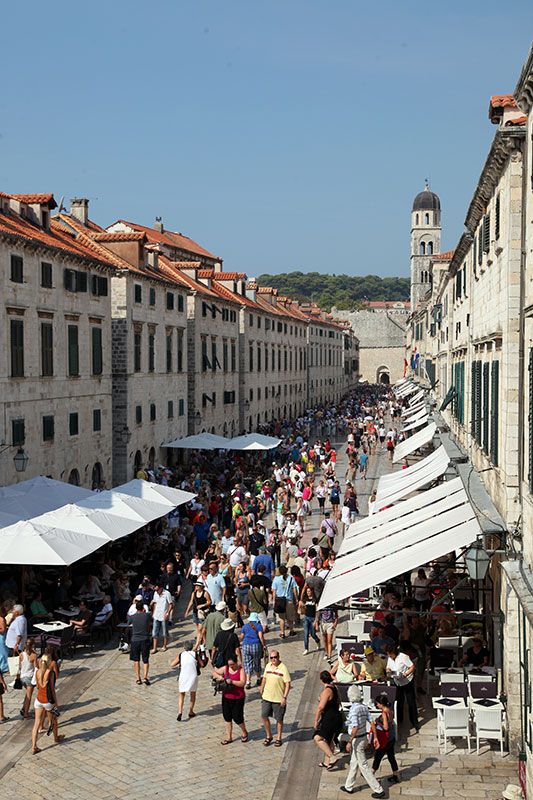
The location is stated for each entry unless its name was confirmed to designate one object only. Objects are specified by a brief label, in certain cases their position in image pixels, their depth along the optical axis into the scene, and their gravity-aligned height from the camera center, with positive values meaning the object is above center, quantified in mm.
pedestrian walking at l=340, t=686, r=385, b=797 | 10812 -4481
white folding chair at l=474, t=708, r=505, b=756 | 11953 -4655
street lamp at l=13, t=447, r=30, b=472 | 22359 -2254
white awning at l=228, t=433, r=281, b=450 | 37781 -3154
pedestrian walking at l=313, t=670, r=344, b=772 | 11547 -4445
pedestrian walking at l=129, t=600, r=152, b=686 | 14531 -4263
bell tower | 119375 +17189
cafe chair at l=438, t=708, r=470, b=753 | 12070 -4669
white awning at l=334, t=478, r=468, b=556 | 15352 -2665
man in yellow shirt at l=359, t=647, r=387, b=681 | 13117 -4313
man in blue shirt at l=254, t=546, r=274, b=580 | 19328 -4081
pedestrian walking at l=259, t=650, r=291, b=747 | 12289 -4314
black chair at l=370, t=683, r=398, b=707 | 12547 -4412
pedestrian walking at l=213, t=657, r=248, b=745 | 12320 -4347
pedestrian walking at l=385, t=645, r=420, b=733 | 12922 -4361
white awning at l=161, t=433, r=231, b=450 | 37625 -3136
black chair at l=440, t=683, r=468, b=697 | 12766 -4471
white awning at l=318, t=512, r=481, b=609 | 12430 -2714
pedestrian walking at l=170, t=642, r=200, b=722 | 13227 -4364
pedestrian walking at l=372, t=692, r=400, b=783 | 11258 -4509
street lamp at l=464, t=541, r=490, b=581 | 12062 -2574
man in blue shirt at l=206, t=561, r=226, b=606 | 17406 -4100
